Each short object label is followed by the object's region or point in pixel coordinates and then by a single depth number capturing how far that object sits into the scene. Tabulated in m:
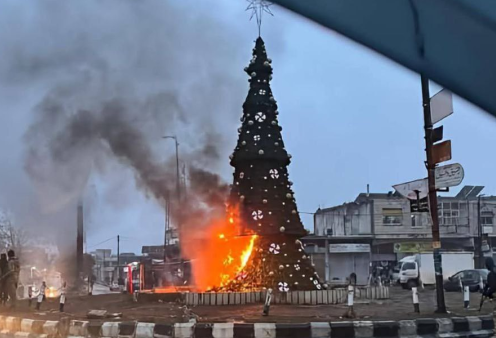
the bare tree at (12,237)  35.97
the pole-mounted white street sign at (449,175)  11.29
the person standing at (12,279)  16.12
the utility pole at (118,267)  64.79
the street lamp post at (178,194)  24.23
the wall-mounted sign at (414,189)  12.46
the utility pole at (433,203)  12.23
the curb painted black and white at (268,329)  9.37
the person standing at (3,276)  16.31
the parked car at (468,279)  27.49
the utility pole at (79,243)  27.75
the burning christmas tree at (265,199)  15.71
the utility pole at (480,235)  44.88
